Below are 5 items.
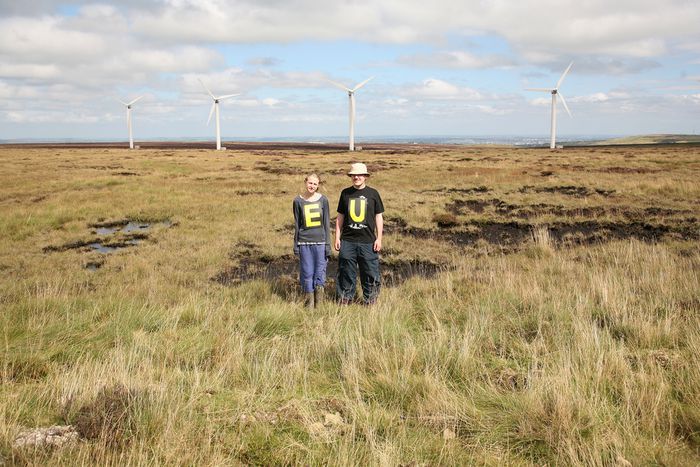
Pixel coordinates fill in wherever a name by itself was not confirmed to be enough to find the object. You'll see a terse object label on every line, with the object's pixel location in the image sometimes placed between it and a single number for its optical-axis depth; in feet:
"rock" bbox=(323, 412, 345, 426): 13.37
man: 26.48
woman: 26.71
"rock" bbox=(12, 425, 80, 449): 11.48
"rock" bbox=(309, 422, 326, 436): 12.60
